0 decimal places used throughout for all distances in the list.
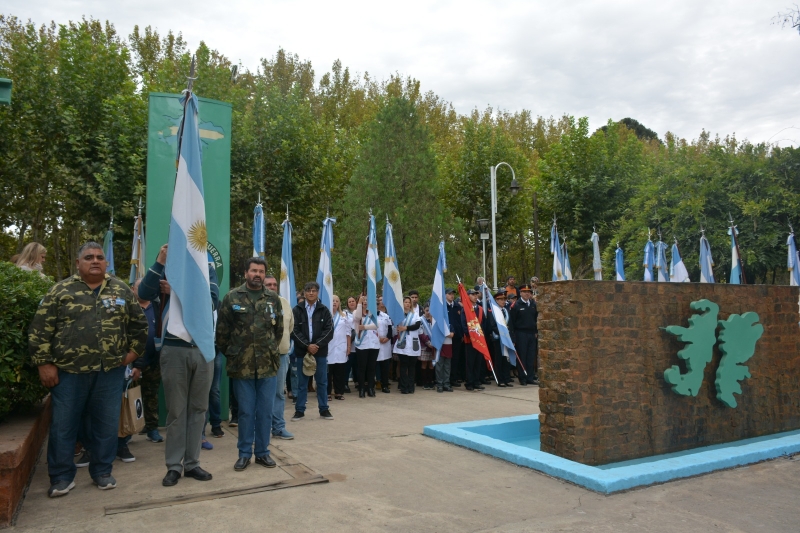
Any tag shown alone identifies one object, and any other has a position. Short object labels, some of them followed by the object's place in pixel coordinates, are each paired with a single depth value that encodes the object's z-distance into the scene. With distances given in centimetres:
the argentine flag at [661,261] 1995
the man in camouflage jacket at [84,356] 506
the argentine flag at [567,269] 2014
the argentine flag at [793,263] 1903
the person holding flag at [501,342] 1356
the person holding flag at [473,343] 1293
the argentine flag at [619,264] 2128
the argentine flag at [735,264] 1811
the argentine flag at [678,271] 1876
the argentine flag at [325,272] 1227
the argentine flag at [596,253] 1872
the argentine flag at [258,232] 1239
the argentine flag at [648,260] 1992
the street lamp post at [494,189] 2254
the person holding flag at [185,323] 558
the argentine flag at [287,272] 1171
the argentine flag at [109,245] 1316
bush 508
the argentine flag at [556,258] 1886
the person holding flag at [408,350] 1240
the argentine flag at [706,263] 1856
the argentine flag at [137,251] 1106
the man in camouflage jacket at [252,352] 604
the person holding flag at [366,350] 1192
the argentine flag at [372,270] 1291
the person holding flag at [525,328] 1409
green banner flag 807
